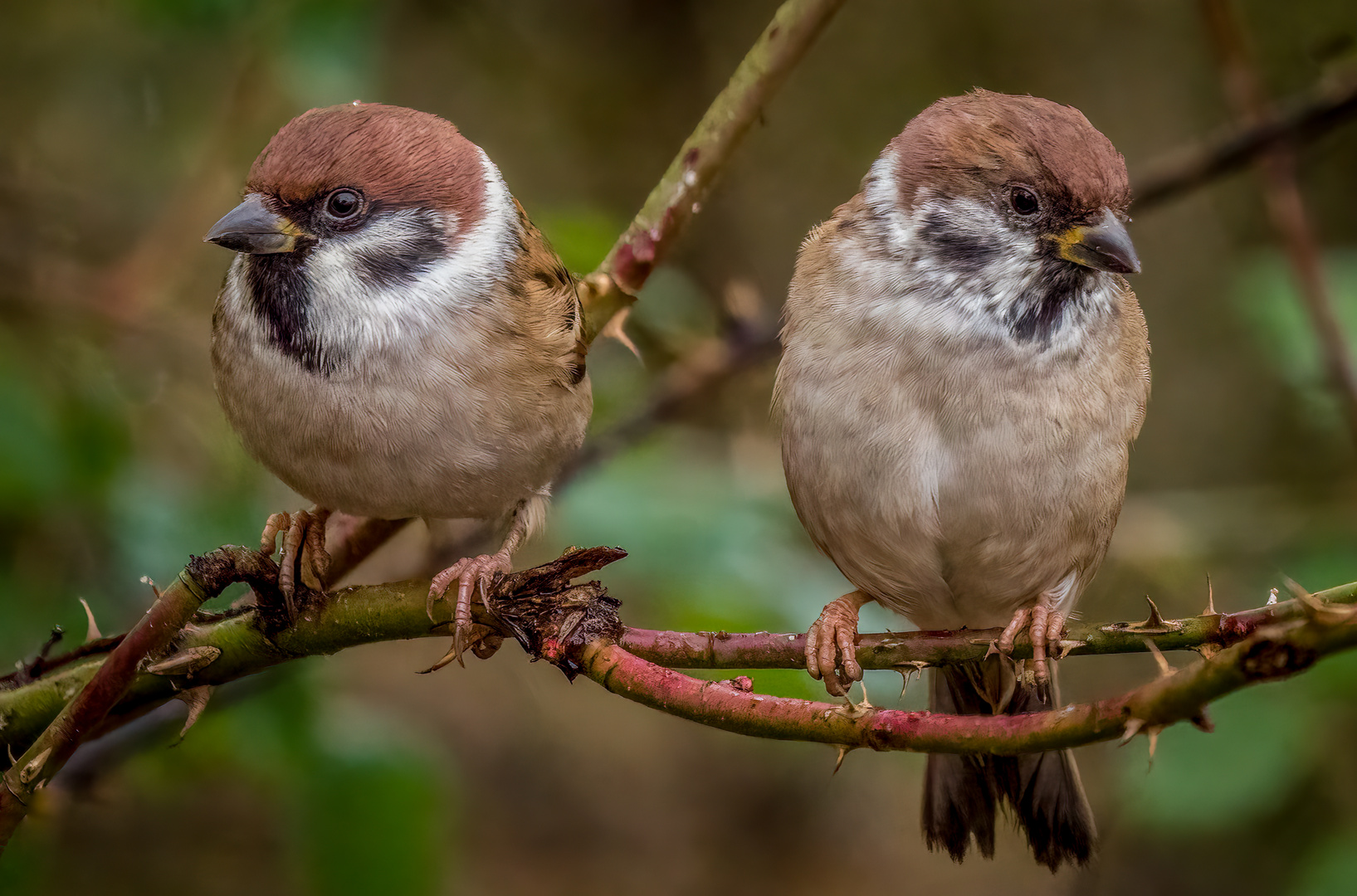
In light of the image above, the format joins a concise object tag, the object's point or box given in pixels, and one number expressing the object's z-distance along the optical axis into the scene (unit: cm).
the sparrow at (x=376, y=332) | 493
